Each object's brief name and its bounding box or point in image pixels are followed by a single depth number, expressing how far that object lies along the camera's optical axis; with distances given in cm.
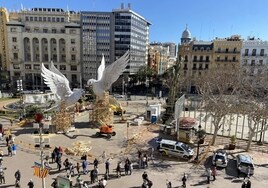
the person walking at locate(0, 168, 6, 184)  1517
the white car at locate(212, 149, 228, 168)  1825
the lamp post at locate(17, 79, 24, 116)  3567
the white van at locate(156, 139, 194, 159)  1956
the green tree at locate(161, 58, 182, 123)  3224
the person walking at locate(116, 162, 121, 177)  1648
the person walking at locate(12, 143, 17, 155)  1964
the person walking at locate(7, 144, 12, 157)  1951
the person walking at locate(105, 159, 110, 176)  1654
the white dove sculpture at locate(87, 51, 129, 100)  2760
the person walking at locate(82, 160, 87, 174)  1664
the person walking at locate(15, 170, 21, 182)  1471
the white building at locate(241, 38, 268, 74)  5393
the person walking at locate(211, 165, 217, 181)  1644
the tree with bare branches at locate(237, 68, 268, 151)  2092
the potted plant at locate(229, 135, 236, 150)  2208
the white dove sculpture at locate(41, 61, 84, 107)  2572
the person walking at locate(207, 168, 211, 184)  1604
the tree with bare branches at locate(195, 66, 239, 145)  2222
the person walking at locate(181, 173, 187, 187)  1517
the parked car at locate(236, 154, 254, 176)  1710
